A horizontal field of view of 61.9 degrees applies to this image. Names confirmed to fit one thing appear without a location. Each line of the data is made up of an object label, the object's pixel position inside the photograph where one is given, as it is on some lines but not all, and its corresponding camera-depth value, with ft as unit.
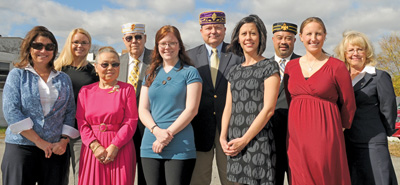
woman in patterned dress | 9.94
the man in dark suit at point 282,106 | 11.89
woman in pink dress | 10.80
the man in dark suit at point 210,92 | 12.42
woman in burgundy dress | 9.70
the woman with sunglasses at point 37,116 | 10.60
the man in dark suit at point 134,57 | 14.05
